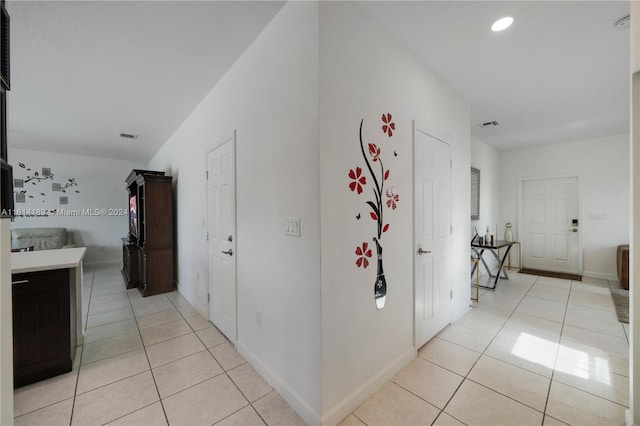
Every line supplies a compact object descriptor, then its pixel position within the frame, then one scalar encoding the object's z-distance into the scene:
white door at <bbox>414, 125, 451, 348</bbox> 2.31
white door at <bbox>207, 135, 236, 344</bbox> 2.43
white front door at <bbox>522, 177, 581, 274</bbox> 5.05
